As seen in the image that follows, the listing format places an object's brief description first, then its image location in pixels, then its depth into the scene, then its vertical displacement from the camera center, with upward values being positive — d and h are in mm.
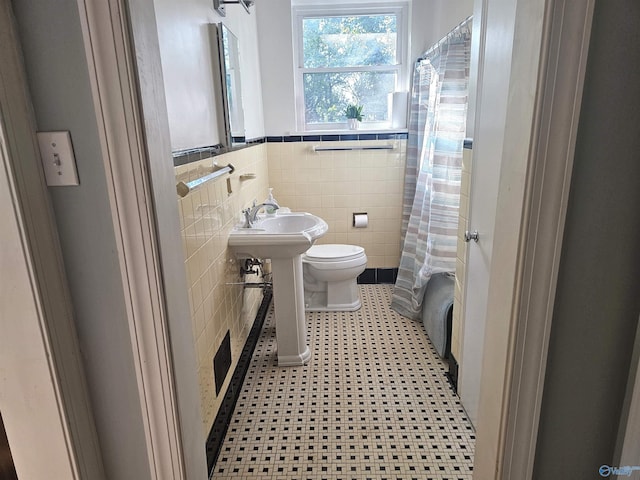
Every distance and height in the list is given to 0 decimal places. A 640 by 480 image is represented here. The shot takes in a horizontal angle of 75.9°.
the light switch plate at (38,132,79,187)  815 -40
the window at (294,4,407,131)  3312 +545
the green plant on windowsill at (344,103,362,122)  3332 +147
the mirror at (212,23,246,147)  1991 +233
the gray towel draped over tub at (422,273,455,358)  2365 -1056
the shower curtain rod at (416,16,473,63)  2084 +509
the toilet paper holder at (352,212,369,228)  3520 -735
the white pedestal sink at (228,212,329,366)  2145 -713
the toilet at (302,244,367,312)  2984 -1041
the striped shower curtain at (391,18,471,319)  2268 -236
